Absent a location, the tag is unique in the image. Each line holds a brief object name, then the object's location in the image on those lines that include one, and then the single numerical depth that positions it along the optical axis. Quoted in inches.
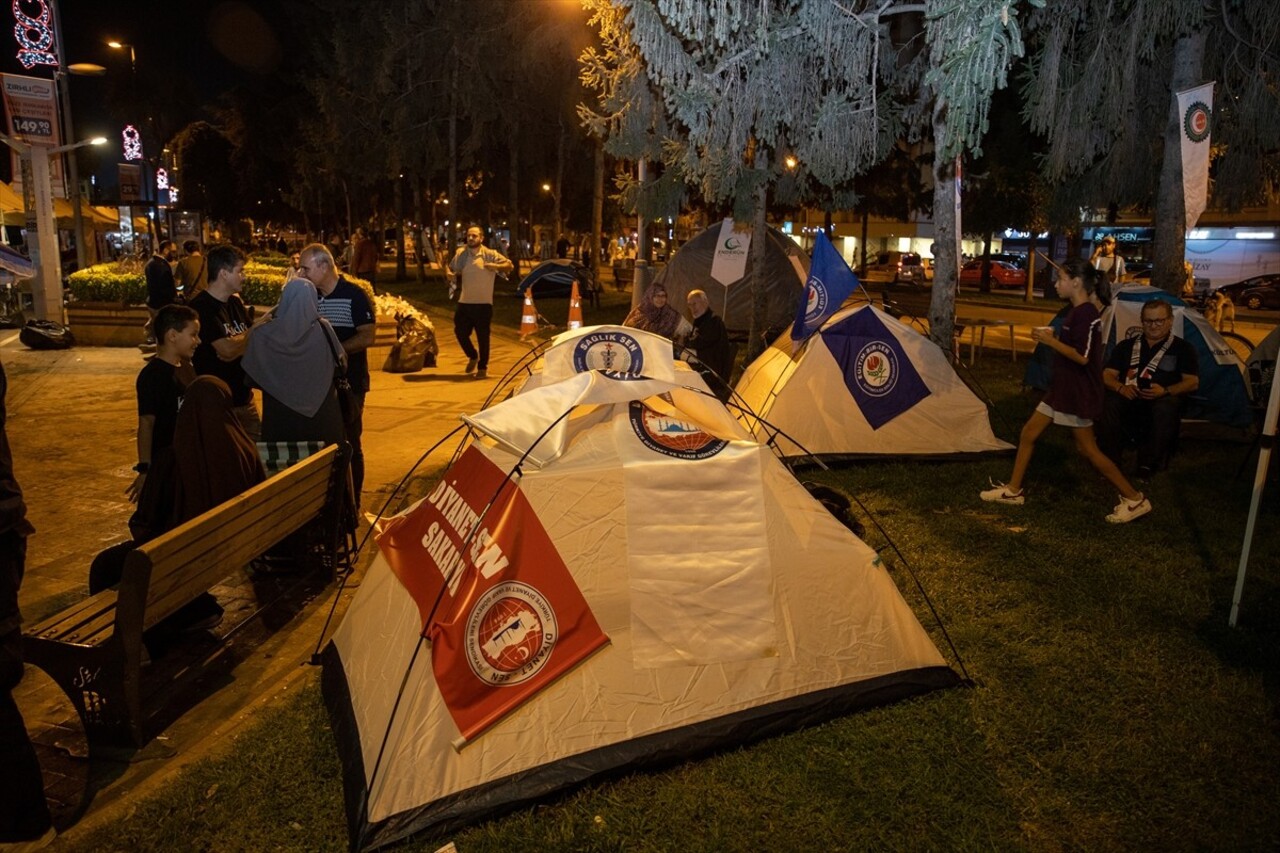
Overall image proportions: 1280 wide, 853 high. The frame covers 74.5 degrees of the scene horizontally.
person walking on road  445.1
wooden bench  130.7
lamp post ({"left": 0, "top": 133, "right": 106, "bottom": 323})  582.9
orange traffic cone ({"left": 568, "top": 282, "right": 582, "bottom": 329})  565.5
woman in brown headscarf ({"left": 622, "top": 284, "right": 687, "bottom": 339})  356.2
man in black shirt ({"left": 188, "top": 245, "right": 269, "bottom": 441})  207.3
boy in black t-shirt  169.5
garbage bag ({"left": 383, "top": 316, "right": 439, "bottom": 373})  480.7
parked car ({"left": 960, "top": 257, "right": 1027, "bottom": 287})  1373.0
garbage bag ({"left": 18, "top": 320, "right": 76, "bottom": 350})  539.2
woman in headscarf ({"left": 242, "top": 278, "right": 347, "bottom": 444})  197.3
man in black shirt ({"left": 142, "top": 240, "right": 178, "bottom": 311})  499.5
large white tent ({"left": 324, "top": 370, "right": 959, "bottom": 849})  123.9
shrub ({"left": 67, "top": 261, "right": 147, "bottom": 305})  578.6
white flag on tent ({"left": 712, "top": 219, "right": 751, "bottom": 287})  487.5
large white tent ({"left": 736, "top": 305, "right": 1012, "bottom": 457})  294.4
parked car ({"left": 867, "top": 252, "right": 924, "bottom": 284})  1208.8
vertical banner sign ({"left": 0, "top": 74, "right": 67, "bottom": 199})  621.9
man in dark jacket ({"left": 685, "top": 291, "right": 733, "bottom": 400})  335.0
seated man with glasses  273.3
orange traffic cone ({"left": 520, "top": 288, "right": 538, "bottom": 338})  601.0
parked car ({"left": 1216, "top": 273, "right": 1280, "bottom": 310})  1021.2
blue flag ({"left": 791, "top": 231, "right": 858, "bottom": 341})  285.0
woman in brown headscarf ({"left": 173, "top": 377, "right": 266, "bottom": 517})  161.6
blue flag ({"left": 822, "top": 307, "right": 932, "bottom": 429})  295.1
